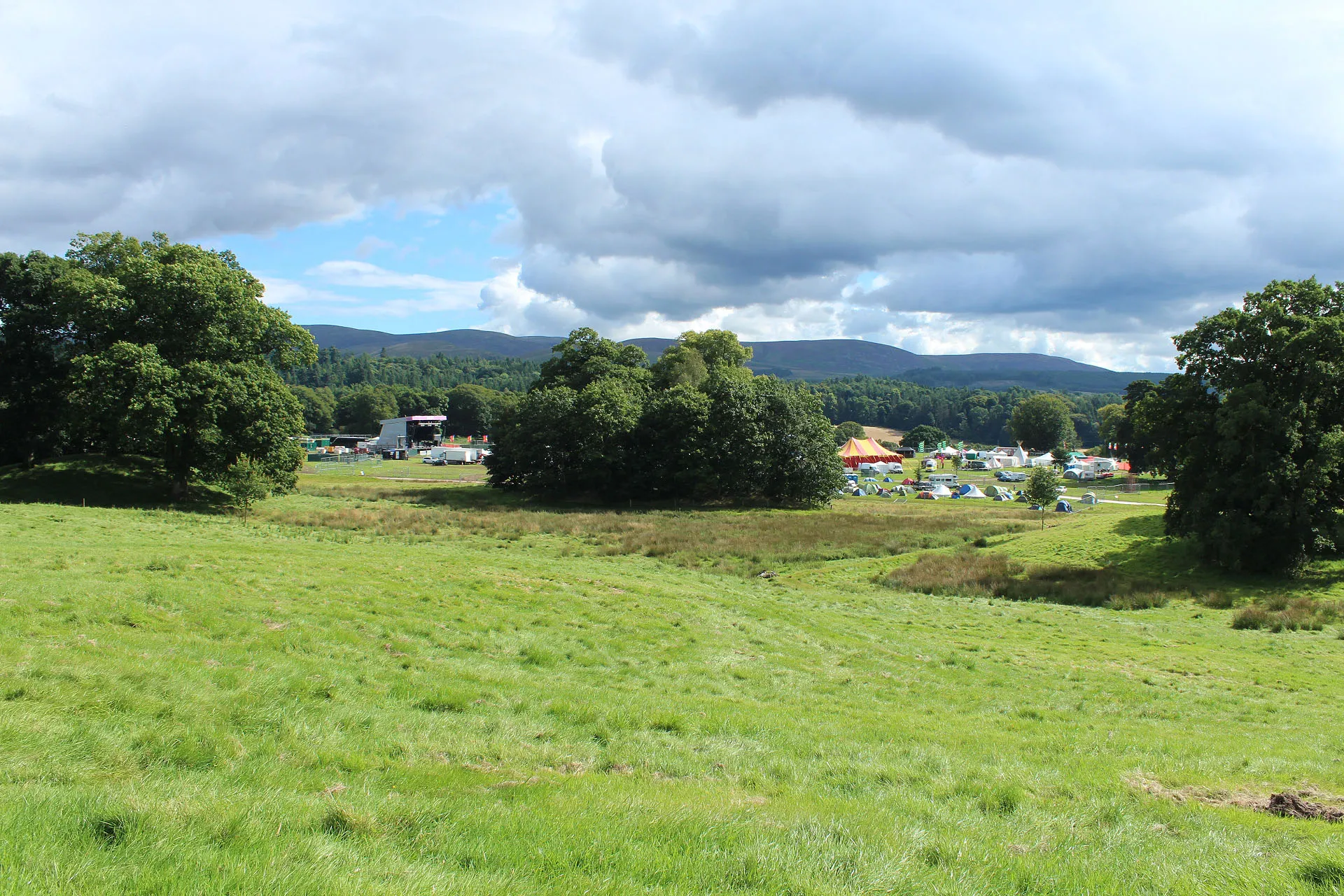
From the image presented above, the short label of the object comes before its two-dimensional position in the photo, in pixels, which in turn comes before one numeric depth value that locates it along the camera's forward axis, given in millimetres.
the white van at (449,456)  122125
